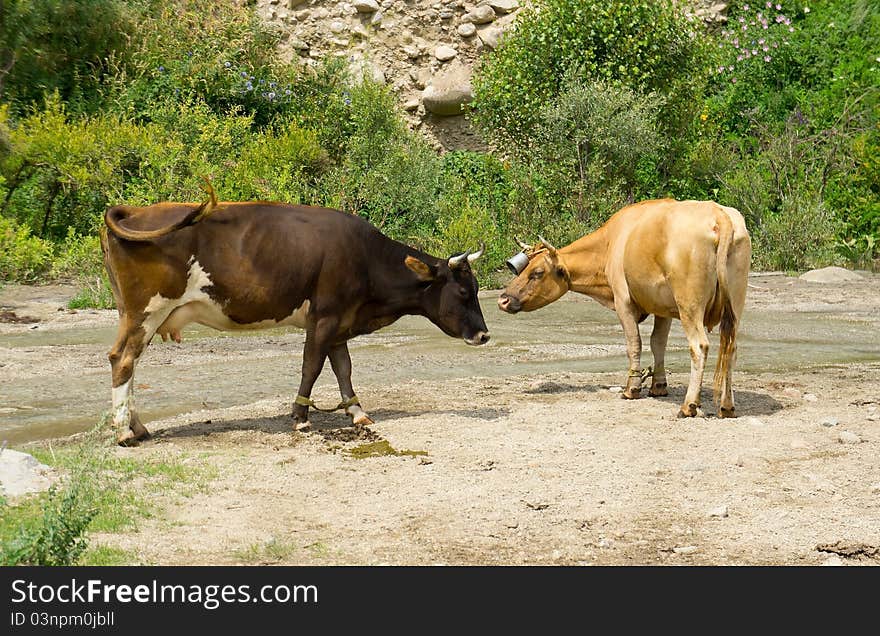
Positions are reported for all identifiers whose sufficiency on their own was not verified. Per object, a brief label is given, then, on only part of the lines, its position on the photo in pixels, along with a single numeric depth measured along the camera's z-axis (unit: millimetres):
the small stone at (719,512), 6793
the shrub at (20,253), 18250
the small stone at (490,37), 29766
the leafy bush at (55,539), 5336
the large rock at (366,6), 30573
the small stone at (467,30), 30172
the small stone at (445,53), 30328
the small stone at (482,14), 30109
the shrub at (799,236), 21672
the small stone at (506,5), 30031
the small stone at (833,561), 5936
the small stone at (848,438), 8539
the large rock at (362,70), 28956
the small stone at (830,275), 19922
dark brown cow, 8773
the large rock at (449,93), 29375
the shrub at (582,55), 23016
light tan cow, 9578
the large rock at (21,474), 7180
